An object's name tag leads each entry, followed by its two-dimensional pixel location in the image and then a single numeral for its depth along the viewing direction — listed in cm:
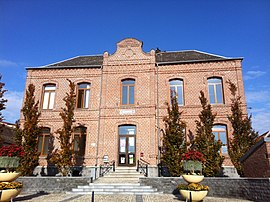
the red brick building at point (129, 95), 1545
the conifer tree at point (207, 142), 1312
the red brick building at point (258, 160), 841
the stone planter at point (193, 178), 882
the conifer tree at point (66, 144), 1353
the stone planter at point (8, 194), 811
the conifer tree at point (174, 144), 1292
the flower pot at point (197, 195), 844
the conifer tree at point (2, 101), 1358
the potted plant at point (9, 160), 860
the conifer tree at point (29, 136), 1363
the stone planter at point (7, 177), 853
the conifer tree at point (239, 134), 1376
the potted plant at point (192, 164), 885
